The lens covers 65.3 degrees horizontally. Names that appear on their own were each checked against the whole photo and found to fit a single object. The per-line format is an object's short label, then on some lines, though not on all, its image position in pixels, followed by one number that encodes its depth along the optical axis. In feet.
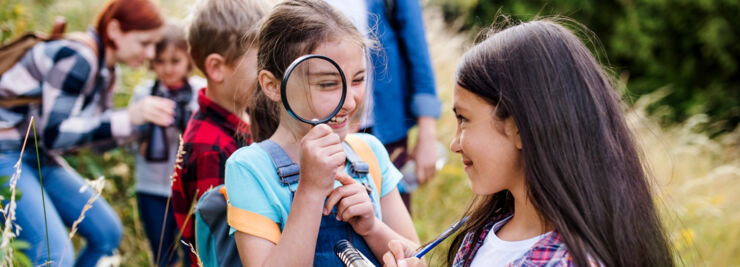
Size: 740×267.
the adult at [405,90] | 10.41
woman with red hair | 8.94
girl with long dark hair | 4.81
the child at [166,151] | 10.82
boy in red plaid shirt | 7.07
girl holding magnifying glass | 4.93
